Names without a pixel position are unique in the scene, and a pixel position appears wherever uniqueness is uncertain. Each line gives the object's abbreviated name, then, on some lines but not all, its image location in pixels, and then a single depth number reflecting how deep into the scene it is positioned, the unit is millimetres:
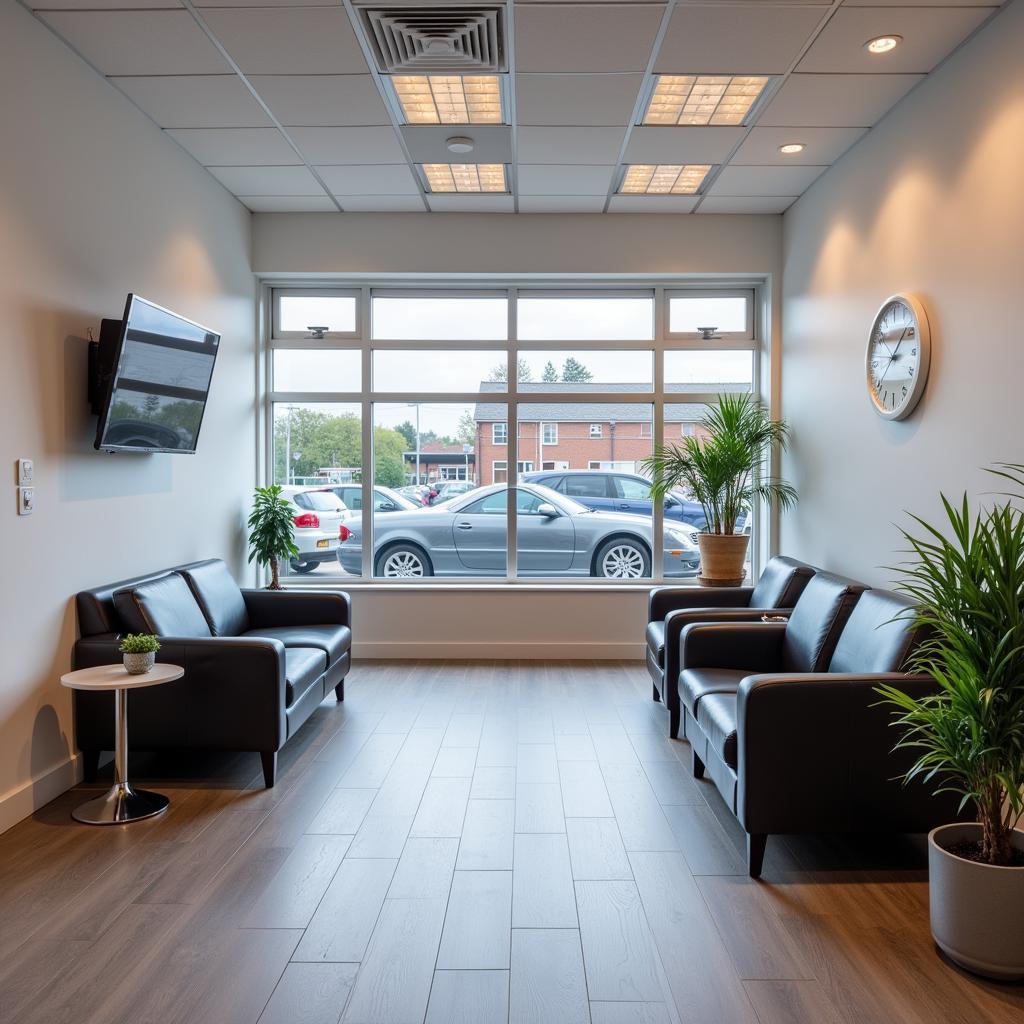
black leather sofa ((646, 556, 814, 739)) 4168
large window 6035
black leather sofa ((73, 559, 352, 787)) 3434
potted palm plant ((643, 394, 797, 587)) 5301
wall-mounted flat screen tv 3508
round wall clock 3588
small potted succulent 3158
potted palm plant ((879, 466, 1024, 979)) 2094
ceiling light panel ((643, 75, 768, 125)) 3719
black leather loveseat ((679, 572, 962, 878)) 2688
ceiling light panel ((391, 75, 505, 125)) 3732
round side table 3084
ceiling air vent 3166
